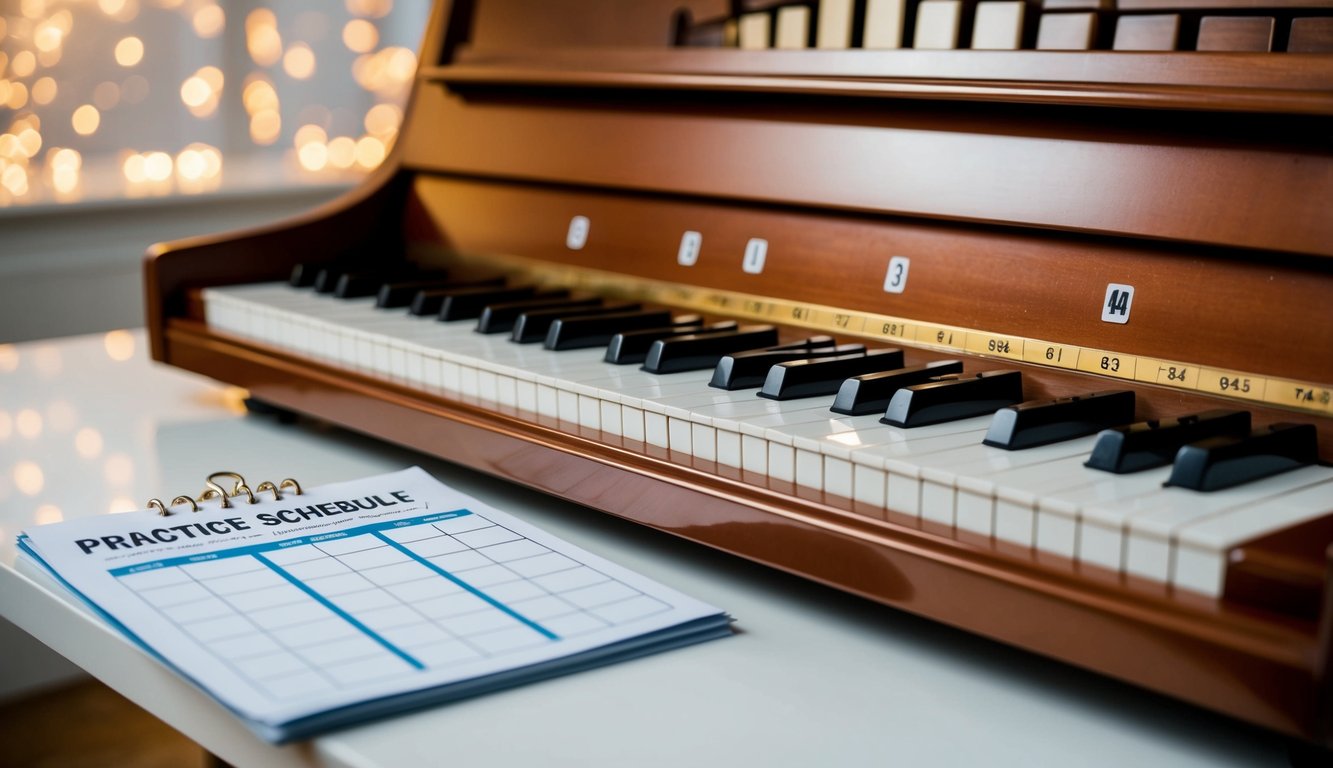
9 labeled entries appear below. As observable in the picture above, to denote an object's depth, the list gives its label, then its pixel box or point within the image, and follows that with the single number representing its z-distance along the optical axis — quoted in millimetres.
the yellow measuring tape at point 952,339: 1016
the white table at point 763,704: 785
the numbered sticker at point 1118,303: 1114
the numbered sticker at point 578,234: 1670
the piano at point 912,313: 812
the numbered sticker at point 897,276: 1301
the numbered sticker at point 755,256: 1447
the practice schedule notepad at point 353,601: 826
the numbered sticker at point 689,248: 1521
